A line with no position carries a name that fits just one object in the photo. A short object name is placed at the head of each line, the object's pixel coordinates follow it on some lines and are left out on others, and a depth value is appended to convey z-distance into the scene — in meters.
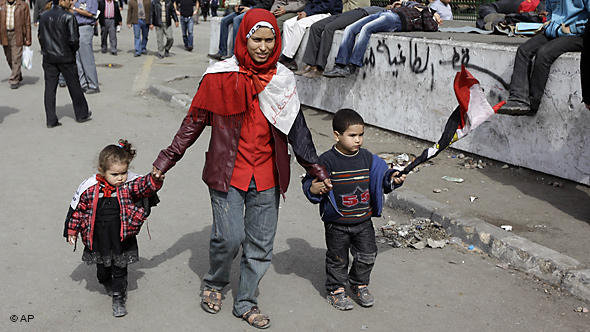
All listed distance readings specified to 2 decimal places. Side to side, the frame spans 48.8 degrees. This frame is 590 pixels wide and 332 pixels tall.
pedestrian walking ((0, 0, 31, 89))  11.70
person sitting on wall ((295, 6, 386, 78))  9.14
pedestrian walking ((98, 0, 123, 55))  17.14
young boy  4.03
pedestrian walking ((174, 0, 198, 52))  18.91
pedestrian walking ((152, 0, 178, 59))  17.14
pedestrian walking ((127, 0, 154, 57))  17.16
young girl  3.96
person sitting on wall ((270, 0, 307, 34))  10.27
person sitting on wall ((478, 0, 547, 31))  8.34
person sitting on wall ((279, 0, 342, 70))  9.72
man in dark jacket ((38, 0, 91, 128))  9.26
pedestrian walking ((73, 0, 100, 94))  11.77
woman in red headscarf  3.71
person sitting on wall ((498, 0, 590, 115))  6.17
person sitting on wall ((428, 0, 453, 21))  11.72
